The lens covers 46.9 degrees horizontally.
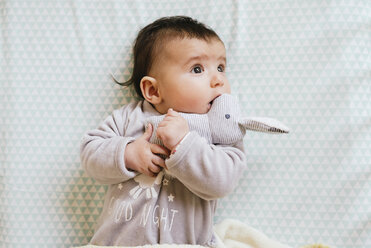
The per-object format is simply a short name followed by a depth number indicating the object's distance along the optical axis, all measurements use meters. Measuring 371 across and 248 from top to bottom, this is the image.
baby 1.01
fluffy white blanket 1.17
